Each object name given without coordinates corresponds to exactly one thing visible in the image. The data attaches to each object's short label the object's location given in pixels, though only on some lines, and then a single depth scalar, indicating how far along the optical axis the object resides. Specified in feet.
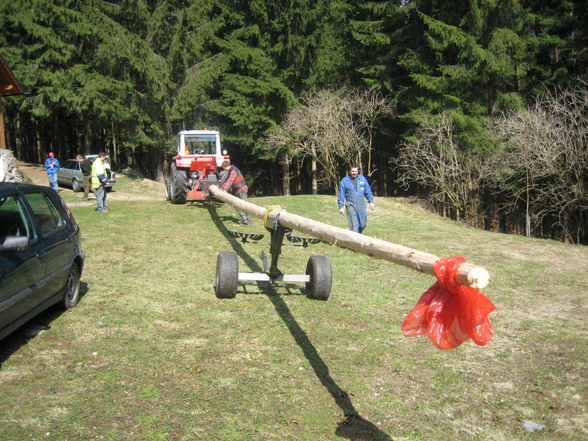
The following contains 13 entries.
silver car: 76.07
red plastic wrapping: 11.36
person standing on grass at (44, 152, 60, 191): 69.05
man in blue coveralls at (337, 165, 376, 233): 37.55
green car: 17.51
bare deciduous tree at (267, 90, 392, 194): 94.99
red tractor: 49.90
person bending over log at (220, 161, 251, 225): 41.83
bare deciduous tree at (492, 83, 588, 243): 69.87
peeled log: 11.09
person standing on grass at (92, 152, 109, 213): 47.91
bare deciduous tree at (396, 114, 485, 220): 84.69
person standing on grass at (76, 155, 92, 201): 62.08
